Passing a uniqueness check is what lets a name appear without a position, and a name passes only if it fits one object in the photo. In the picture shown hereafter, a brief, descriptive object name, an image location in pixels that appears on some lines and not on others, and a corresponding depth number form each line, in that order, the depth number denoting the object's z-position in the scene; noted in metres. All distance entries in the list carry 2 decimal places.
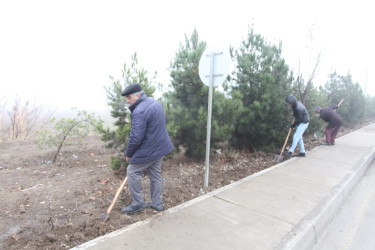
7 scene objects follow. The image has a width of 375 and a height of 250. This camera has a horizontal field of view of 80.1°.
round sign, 3.61
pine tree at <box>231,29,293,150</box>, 5.90
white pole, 3.72
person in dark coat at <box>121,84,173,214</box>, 2.81
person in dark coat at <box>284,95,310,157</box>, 5.97
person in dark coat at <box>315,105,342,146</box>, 7.76
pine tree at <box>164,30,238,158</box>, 4.81
